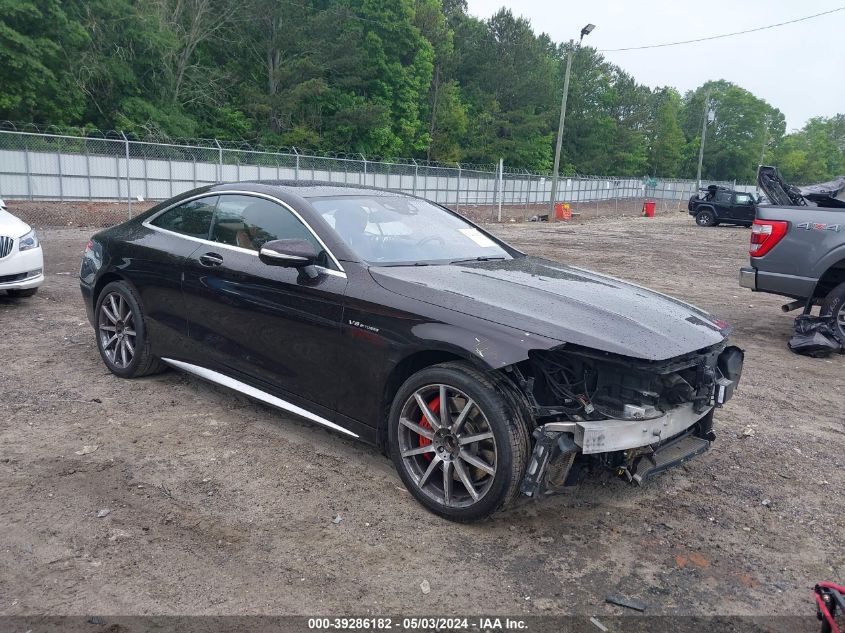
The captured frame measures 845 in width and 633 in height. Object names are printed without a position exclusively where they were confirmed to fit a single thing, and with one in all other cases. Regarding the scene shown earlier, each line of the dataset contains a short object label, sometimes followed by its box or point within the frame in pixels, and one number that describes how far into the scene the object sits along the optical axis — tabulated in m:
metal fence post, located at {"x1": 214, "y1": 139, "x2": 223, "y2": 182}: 25.59
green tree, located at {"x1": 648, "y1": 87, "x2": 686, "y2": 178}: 97.44
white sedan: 7.45
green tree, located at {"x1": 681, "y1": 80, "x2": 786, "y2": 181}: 103.50
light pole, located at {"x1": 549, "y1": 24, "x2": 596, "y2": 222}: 29.47
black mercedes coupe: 3.21
